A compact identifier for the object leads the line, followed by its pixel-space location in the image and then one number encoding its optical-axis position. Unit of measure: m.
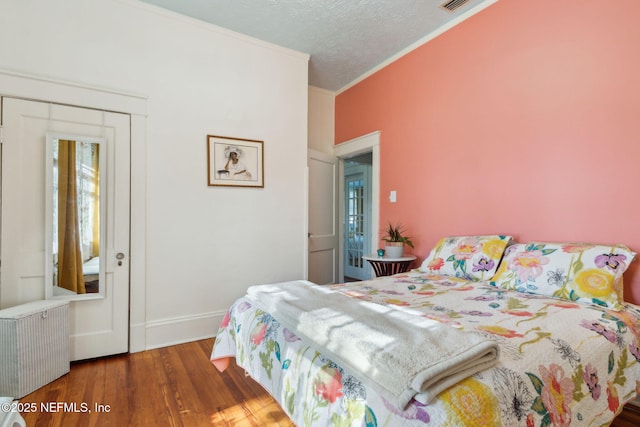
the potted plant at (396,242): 3.06
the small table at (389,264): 3.00
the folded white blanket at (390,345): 0.87
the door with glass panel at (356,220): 5.52
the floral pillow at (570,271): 1.68
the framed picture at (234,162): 2.97
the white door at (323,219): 4.02
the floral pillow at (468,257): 2.23
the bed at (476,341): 0.91
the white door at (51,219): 2.24
